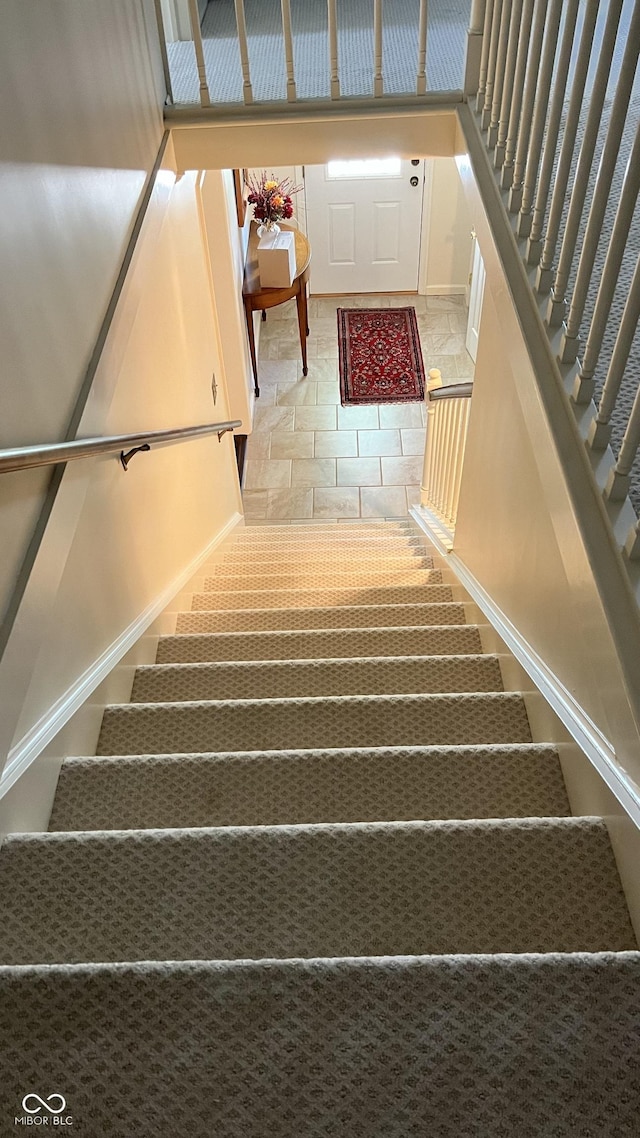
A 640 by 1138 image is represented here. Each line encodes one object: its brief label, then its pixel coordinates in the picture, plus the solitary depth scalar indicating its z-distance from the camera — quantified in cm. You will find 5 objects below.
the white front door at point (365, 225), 694
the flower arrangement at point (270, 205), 574
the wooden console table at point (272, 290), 568
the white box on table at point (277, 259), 557
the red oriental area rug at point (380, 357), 646
